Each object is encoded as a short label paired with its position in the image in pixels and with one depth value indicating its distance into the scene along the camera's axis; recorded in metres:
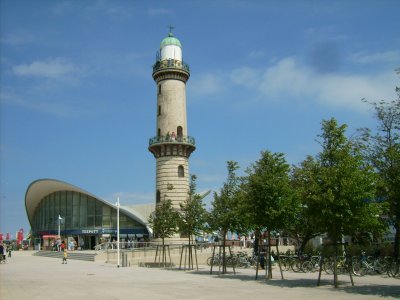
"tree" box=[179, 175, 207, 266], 31.83
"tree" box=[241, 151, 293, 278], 23.81
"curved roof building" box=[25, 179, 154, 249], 66.69
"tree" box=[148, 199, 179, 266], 35.62
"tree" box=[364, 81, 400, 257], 18.83
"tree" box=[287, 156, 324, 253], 20.44
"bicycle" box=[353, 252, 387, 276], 25.42
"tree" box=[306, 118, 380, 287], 19.56
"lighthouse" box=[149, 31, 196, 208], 47.59
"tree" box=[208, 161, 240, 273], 27.25
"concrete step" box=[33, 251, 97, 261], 42.17
